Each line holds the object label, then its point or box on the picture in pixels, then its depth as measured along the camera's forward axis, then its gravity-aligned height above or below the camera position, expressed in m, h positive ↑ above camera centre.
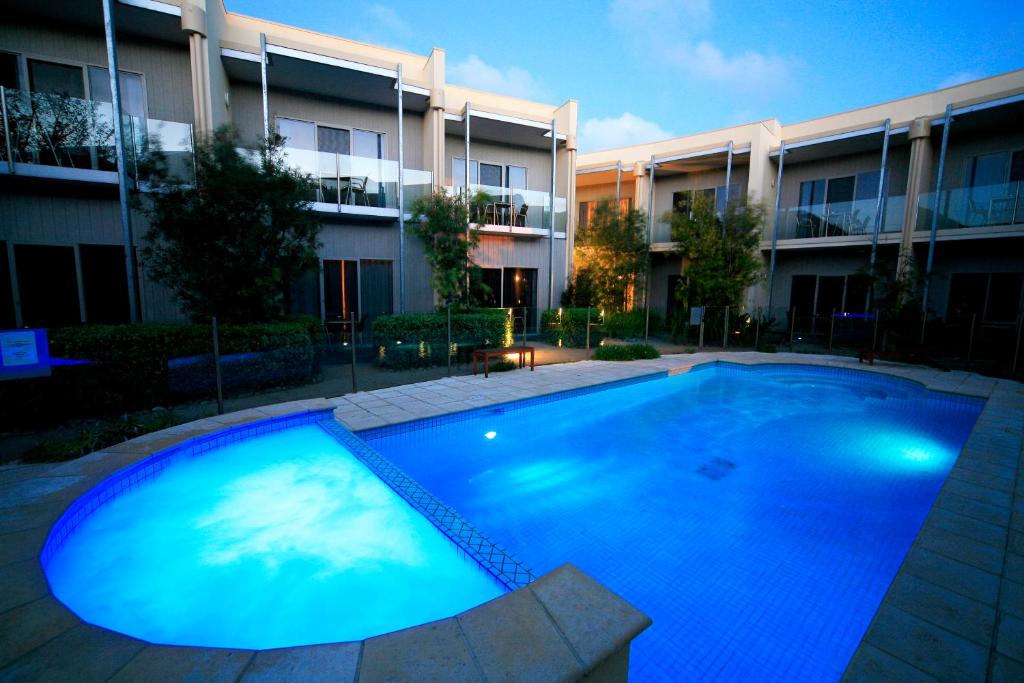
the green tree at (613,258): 13.88 +1.09
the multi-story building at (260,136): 7.61 +3.03
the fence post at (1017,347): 8.91 -0.92
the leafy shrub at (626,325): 13.11 -0.93
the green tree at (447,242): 10.12 +1.10
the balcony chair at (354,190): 10.16 +2.22
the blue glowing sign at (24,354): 4.30 -0.71
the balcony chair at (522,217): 12.74 +2.10
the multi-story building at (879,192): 11.24 +3.16
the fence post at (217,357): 5.59 -0.90
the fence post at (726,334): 12.08 -1.06
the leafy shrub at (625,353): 10.15 -1.35
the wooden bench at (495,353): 8.08 -1.16
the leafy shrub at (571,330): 11.78 -0.99
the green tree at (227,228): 6.56 +0.86
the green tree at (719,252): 12.68 +1.21
